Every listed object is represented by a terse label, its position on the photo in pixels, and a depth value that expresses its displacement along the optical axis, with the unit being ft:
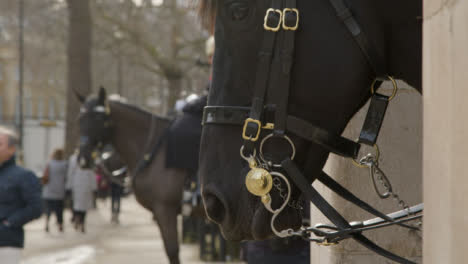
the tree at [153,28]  81.76
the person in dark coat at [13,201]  21.76
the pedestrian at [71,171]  56.29
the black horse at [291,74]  6.93
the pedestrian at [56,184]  55.01
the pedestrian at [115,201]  63.87
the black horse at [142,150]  27.53
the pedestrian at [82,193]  55.93
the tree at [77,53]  62.85
